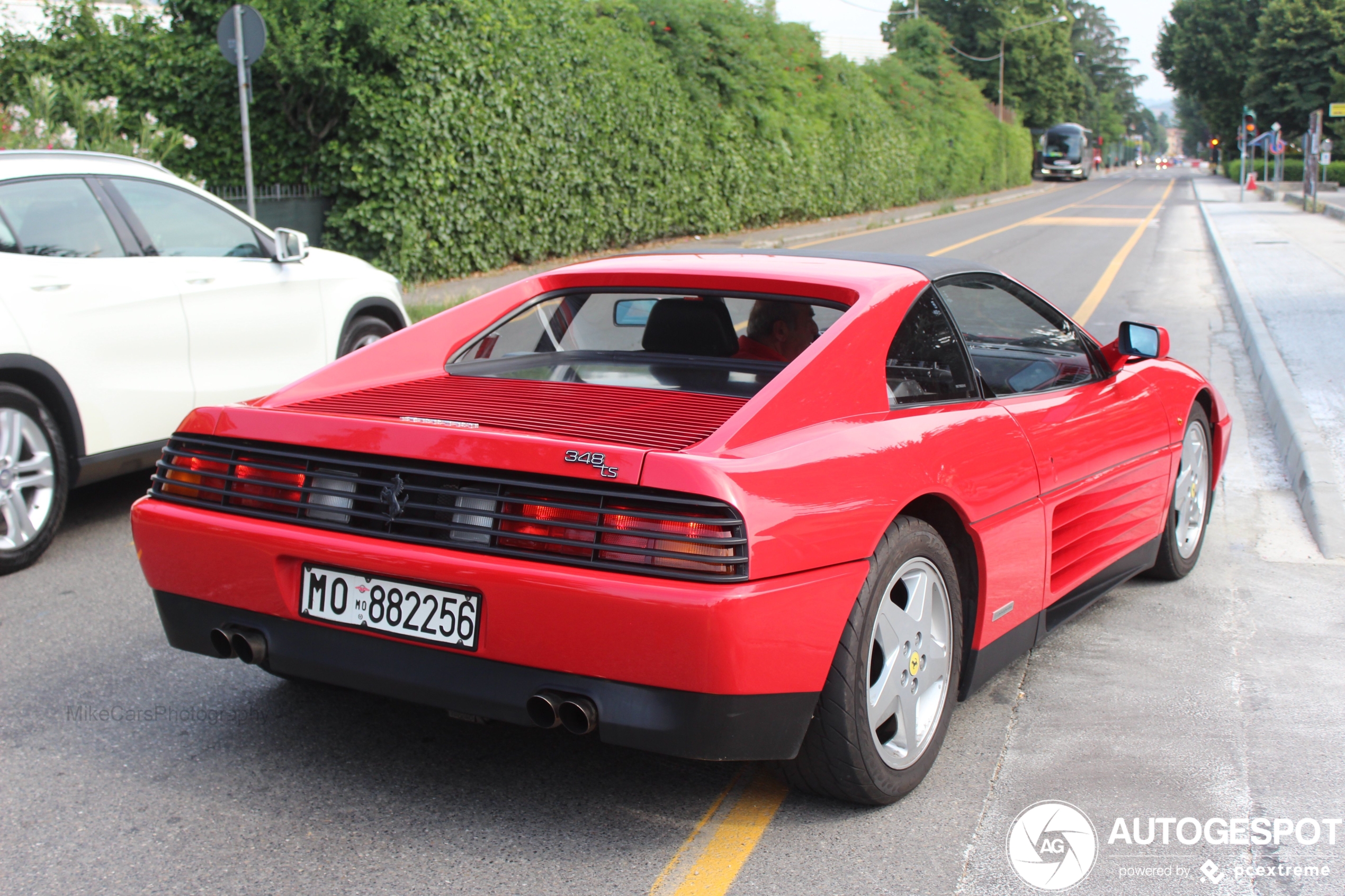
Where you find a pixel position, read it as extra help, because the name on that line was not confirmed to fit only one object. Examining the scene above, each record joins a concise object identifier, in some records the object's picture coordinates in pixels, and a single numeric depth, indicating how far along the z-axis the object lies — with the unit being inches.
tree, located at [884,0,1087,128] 3149.6
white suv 199.3
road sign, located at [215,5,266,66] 414.3
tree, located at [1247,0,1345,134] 2640.3
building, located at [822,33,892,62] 2583.7
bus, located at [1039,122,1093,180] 3014.3
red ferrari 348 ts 100.3
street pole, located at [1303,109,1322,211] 1267.2
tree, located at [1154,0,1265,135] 3361.2
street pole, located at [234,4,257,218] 408.2
